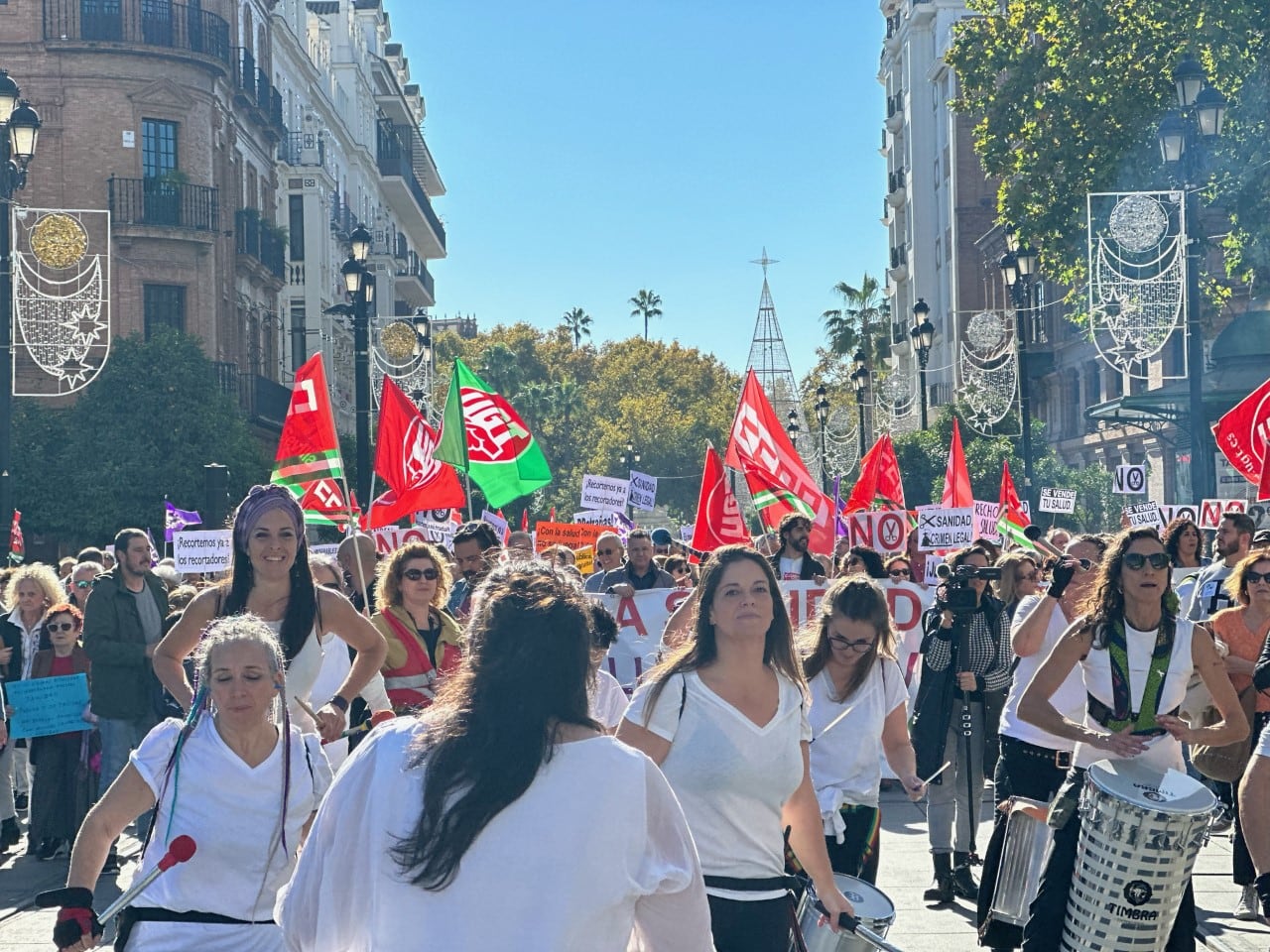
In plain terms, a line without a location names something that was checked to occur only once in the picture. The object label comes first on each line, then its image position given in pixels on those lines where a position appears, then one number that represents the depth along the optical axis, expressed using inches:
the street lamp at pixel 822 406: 1800.0
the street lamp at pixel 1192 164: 729.6
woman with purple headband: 239.6
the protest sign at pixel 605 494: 853.8
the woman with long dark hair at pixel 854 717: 250.4
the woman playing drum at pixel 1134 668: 240.7
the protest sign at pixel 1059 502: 908.0
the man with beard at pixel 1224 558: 448.1
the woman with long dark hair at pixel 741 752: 189.2
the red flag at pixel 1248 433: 567.2
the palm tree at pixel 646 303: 5073.8
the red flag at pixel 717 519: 628.4
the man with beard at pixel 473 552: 407.5
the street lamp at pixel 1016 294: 913.5
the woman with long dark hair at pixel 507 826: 114.6
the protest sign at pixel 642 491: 916.6
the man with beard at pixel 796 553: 482.0
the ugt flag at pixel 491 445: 615.8
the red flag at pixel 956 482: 866.8
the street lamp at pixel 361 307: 800.9
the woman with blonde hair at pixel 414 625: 312.8
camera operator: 359.3
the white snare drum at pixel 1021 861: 260.7
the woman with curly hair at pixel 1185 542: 437.4
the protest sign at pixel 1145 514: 770.2
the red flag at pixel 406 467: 669.9
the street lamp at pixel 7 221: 617.3
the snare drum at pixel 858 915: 197.8
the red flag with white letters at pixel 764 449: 631.2
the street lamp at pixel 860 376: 1432.1
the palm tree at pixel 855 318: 3267.7
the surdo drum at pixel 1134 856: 212.5
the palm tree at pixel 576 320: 4881.9
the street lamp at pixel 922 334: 1181.0
